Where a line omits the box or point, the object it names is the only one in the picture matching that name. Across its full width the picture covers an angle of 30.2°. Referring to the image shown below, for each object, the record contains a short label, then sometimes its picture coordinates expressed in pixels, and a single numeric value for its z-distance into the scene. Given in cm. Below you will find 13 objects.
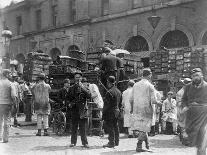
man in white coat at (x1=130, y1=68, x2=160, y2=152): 888
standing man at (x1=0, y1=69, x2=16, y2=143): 984
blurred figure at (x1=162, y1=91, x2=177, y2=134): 1352
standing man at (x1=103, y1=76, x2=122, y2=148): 969
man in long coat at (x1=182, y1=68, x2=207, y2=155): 764
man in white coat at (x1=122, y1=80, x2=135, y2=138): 1239
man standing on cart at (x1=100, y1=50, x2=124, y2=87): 1169
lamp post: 2065
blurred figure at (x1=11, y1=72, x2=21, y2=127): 1439
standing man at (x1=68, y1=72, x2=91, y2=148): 957
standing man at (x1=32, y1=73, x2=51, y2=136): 1205
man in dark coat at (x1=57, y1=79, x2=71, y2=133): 1210
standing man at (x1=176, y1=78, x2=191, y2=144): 1032
